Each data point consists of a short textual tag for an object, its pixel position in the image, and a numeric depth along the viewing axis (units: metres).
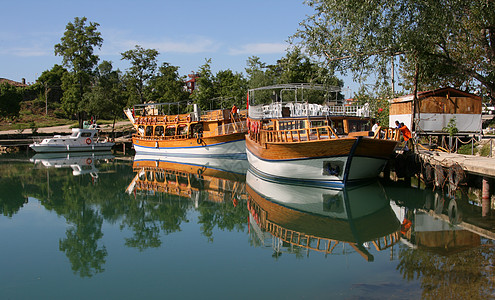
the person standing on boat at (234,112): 31.73
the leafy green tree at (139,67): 52.53
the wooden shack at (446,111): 21.09
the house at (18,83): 74.94
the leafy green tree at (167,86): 50.68
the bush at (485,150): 18.17
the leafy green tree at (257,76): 44.91
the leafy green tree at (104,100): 49.40
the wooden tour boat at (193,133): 31.22
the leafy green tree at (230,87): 46.51
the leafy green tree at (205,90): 47.47
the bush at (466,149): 19.07
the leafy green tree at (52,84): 65.38
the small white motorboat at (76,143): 39.75
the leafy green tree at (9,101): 52.16
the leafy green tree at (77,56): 51.88
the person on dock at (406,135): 18.58
